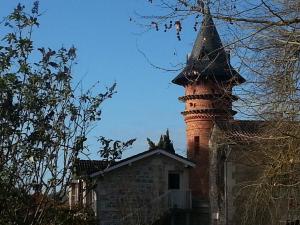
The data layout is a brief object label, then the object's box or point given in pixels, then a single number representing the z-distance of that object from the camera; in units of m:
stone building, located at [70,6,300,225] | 26.73
